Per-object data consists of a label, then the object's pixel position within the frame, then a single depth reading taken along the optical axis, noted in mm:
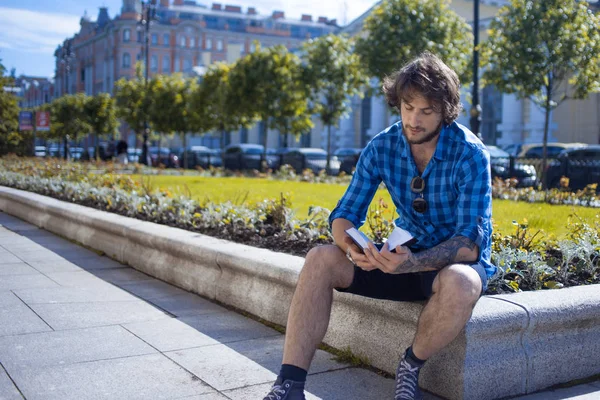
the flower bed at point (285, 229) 4312
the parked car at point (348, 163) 27036
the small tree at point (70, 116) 50812
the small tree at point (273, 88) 28969
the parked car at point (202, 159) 38938
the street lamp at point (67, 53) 48325
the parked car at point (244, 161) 33031
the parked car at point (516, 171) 20933
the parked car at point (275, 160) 31366
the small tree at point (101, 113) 49625
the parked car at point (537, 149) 26950
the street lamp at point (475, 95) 20469
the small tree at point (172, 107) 38375
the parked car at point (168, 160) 41731
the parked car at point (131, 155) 51816
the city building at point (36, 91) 120625
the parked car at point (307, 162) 30297
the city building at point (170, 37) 95625
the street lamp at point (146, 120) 40125
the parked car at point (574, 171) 18938
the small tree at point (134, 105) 40438
